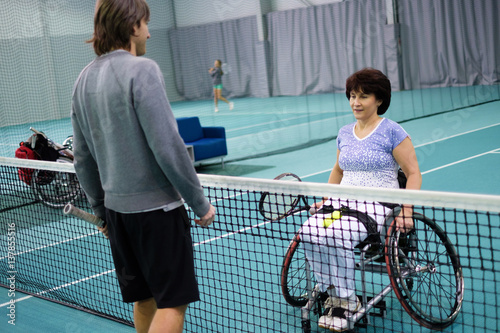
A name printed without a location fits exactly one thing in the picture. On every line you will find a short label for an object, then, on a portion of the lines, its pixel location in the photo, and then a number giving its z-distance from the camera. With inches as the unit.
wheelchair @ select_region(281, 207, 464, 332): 116.5
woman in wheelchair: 121.1
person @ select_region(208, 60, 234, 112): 461.4
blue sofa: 321.4
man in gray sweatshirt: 81.5
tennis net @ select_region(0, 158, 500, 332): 110.0
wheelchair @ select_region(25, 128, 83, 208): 249.1
